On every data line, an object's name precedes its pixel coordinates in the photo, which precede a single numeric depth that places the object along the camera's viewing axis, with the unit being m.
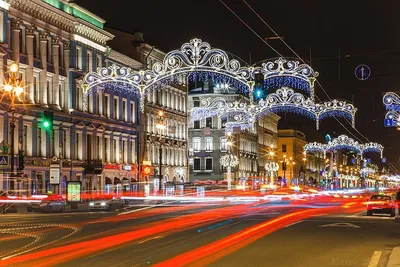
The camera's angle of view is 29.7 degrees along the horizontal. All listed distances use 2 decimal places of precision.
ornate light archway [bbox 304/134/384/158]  96.54
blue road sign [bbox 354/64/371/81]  32.47
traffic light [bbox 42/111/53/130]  39.43
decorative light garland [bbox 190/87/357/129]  41.84
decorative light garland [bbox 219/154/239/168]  73.32
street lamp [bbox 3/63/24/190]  39.72
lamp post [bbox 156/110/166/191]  63.66
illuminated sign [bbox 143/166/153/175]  59.74
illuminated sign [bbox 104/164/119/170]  69.94
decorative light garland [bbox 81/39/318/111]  34.56
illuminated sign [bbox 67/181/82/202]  49.88
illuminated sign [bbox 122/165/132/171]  74.44
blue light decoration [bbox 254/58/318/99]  34.16
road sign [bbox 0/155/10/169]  40.12
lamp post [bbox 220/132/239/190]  72.44
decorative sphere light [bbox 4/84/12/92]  40.03
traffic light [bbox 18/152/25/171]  43.66
